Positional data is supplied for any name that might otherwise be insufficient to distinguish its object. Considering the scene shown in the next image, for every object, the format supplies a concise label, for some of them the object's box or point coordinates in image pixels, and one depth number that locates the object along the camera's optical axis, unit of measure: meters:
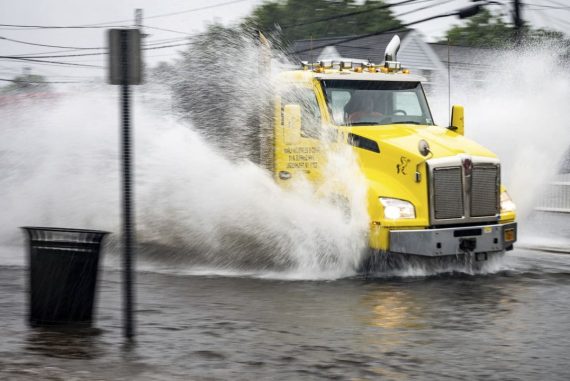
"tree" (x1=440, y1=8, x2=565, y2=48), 60.34
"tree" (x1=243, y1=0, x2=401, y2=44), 69.38
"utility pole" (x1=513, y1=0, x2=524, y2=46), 25.83
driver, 12.97
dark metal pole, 8.07
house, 45.31
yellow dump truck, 11.84
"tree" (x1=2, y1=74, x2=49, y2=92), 31.34
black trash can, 8.80
